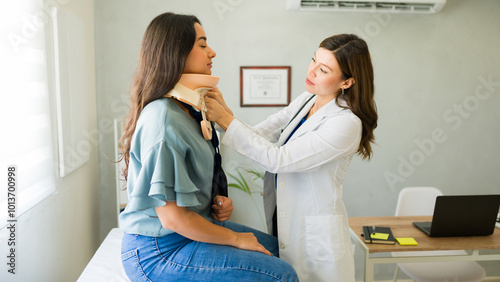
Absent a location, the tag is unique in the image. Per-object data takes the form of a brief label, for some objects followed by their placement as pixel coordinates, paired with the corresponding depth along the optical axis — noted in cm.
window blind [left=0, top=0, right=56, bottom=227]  154
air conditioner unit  280
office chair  237
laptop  201
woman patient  116
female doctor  157
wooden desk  195
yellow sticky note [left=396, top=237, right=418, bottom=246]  198
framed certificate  293
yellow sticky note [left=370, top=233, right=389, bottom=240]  203
